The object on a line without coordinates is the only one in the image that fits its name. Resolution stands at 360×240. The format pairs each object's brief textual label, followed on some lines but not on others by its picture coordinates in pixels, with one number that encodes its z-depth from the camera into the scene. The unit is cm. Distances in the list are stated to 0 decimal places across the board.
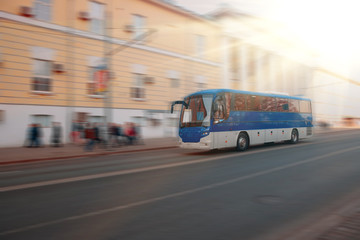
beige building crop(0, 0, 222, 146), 1762
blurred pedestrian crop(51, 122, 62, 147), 1792
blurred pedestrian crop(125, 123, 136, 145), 1956
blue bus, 1420
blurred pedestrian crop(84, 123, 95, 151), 1638
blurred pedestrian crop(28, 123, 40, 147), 1694
